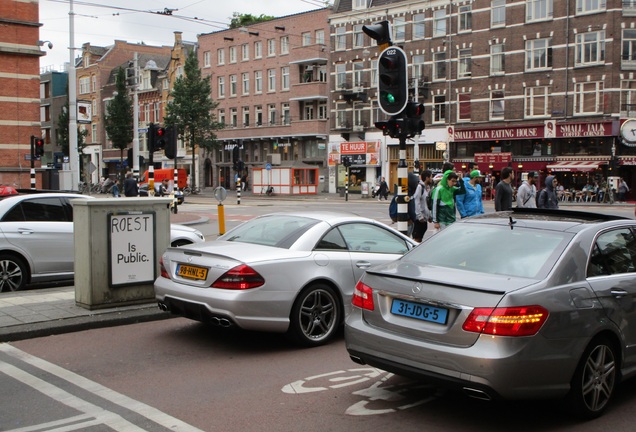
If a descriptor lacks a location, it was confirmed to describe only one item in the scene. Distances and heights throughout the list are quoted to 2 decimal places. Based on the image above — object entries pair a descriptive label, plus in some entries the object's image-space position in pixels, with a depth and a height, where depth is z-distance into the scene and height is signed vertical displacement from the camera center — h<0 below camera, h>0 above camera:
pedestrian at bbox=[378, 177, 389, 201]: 47.44 -0.93
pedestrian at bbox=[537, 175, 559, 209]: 15.02 -0.46
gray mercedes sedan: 4.57 -0.97
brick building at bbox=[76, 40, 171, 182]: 83.75 +11.78
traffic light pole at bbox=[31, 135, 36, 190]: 29.80 +0.76
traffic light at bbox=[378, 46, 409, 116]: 11.93 +1.69
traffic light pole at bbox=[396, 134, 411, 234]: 12.65 -0.36
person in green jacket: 13.13 -0.49
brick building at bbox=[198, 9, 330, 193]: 58.88 +7.62
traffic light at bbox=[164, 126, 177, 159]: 16.66 +0.87
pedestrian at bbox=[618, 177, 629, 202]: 40.91 -0.85
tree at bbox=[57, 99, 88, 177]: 69.99 +4.73
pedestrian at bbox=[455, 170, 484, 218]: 13.63 -0.49
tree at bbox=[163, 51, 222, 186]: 59.28 +6.05
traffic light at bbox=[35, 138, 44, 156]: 31.74 +1.47
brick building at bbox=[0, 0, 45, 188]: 29.84 +4.04
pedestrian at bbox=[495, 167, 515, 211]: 13.40 -0.31
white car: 10.55 -0.96
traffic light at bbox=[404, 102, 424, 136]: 12.41 +1.08
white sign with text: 8.63 -0.90
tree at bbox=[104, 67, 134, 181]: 70.81 +6.23
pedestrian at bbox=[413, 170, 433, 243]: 13.73 -0.73
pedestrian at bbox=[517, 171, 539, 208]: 14.62 -0.43
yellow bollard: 16.16 -0.96
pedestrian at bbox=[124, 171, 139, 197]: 26.55 -0.37
